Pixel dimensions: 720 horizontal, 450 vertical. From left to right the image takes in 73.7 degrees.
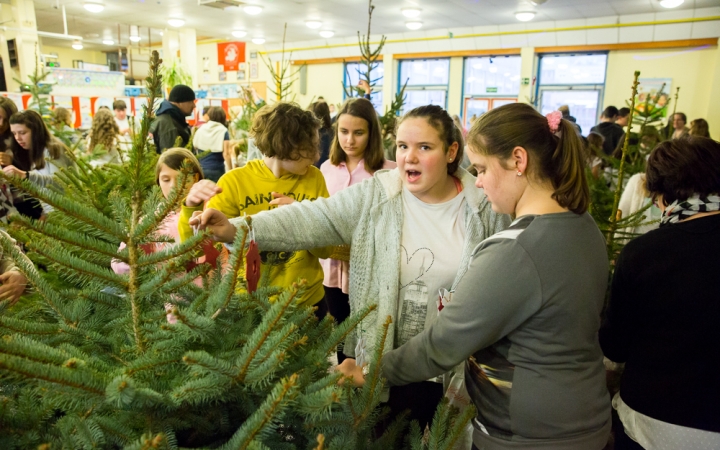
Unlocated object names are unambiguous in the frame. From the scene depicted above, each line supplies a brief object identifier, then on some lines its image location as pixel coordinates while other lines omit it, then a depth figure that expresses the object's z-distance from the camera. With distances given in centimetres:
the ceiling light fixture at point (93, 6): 963
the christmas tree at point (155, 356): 79
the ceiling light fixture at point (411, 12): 946
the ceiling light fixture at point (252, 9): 962
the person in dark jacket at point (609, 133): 655
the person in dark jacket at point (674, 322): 151
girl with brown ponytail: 118
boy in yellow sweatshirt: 201
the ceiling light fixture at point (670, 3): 796
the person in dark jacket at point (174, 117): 446
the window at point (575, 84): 1067
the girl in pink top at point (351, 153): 288
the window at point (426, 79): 1289
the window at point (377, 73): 1379
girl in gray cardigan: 171
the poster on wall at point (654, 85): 965
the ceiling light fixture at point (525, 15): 933
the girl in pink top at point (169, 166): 214
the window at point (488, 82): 1180
